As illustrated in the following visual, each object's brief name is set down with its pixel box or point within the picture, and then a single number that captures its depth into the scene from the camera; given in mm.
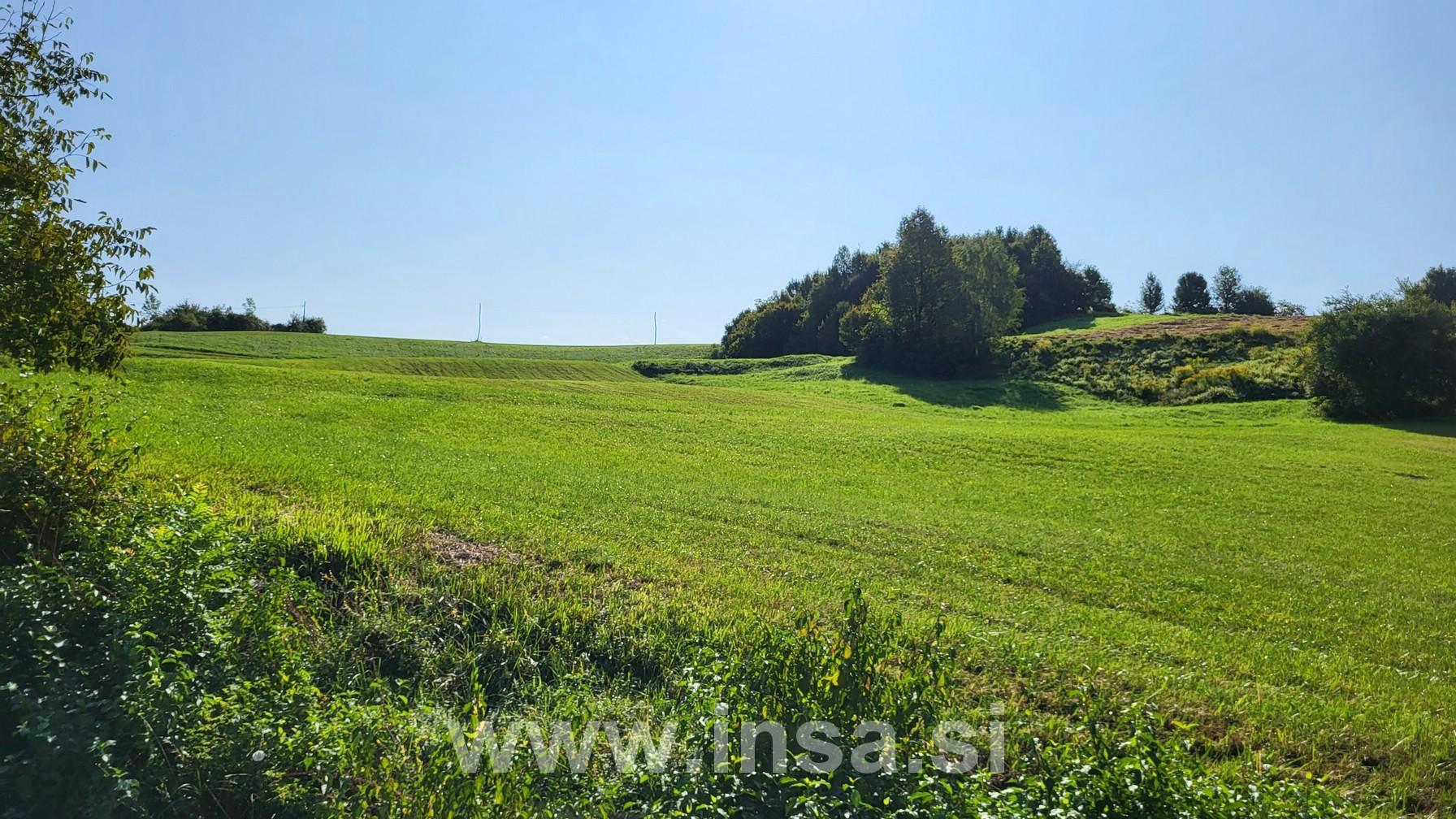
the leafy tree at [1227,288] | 115562
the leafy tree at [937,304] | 67875
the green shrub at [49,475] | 7242
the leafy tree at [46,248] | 7602
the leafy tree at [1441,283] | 97938
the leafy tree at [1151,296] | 131375
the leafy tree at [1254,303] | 111875
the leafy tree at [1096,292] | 113812
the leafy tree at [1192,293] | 119562
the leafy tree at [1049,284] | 109938
